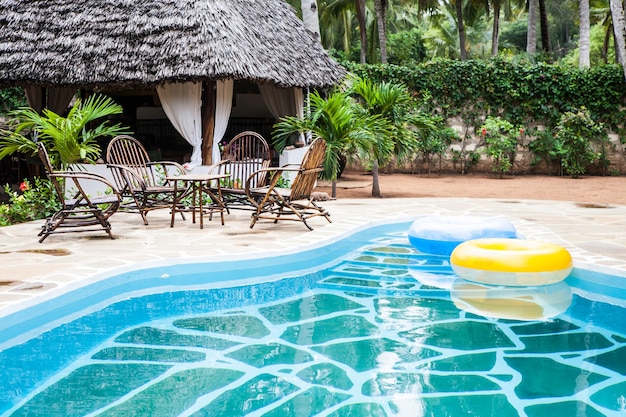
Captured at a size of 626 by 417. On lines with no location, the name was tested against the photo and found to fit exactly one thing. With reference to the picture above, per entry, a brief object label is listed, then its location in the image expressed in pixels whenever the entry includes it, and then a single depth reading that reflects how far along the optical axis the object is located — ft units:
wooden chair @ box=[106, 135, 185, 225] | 21.75
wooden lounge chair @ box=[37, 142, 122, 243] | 18.84
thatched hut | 29.32
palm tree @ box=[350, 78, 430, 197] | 30.19
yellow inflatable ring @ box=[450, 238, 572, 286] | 15.23
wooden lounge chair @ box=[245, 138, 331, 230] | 20.52
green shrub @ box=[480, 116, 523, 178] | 43.21
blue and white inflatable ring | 18.70
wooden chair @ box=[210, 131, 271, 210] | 22.94
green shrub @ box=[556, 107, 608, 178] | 42.37
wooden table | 21.13
